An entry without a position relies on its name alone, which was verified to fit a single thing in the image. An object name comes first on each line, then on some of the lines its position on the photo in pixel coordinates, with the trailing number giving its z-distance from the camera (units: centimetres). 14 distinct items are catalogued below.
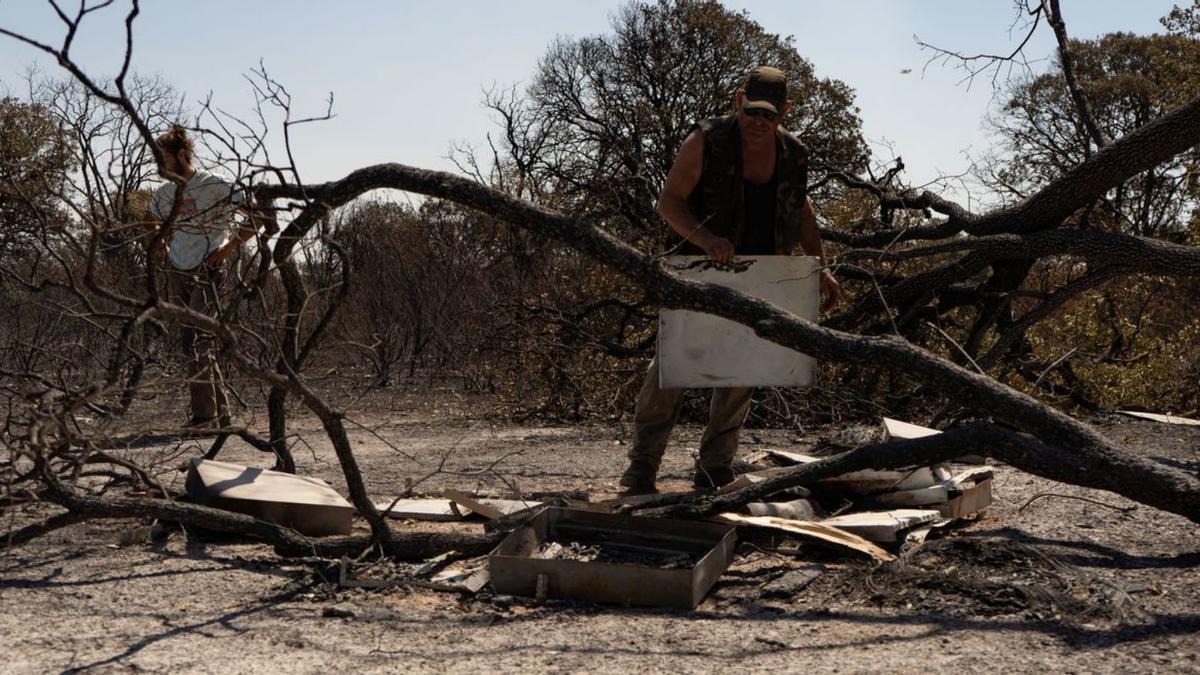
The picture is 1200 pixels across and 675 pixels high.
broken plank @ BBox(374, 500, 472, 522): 484
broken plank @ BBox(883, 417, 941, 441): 507
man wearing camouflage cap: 475
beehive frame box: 355
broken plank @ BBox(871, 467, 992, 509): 469
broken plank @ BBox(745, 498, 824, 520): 450
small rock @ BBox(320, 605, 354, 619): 349
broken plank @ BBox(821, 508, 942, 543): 425
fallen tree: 358
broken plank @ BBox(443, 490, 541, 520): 460
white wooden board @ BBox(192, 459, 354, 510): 433
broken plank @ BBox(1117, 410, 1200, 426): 757
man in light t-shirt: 638
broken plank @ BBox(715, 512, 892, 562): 405
